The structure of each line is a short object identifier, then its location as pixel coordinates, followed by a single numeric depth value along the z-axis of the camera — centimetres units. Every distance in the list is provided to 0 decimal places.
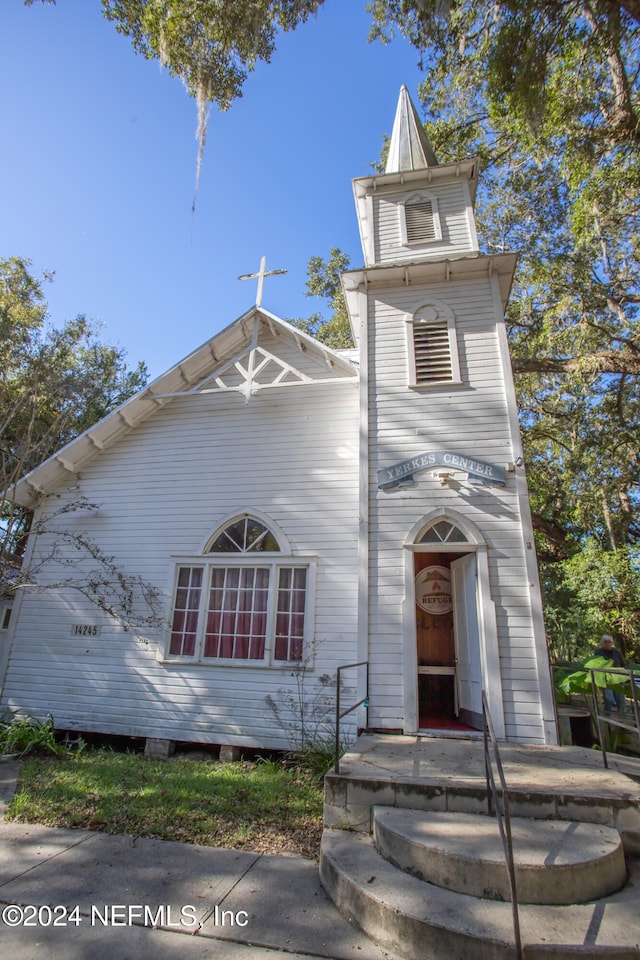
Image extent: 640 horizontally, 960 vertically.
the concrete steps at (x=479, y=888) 266
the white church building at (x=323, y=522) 640
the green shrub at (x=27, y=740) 699
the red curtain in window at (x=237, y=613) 754
